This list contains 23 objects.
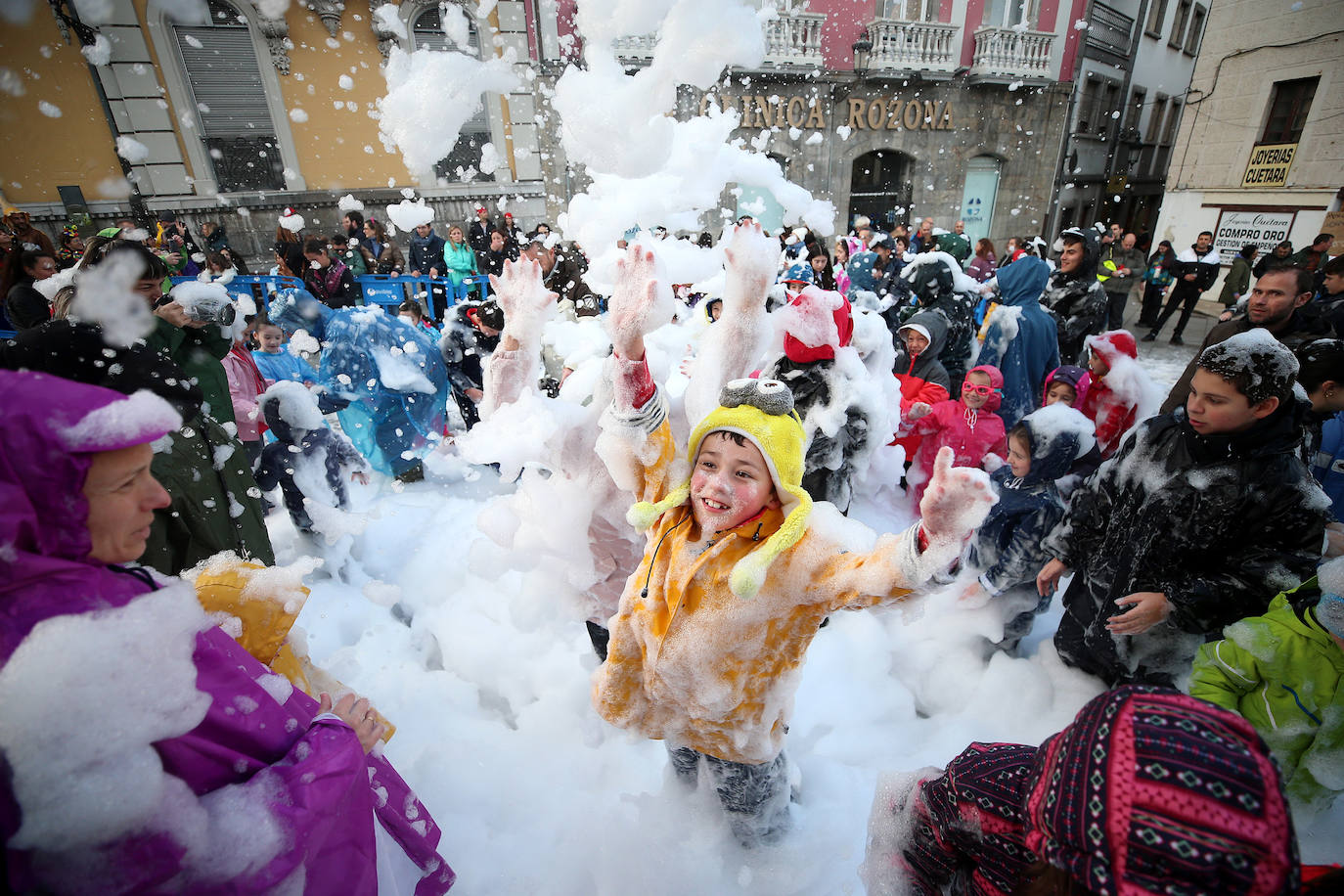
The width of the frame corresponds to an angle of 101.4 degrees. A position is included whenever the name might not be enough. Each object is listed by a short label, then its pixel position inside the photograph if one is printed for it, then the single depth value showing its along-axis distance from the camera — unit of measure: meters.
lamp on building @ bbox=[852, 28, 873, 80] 13.81
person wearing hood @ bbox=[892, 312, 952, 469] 4.09
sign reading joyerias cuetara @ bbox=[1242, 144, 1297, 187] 12.92
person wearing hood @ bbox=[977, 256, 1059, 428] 4.45
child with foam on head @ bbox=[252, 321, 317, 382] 4.14
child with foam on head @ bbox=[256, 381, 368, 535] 3.49
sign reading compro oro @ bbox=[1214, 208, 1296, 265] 12.97
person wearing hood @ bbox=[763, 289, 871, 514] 2.81
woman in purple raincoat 0.74
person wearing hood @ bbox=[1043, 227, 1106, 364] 4.64
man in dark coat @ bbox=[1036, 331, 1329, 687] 1.74
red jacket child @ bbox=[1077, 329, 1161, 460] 3.32
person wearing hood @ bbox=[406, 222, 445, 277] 8.36
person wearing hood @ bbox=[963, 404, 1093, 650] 2.50
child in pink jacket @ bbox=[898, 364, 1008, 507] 3.60
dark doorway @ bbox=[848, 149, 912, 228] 16.03
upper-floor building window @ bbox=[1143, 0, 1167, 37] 17.03
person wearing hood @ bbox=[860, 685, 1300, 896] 0.67
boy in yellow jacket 1.39
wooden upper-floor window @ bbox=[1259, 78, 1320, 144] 12.64
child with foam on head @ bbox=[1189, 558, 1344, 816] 1.66
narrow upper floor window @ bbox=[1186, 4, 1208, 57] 18.91
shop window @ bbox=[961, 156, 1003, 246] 16.16
